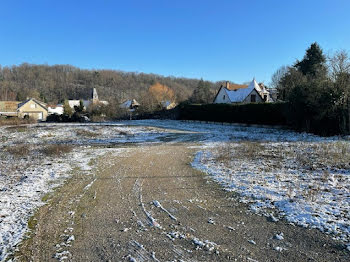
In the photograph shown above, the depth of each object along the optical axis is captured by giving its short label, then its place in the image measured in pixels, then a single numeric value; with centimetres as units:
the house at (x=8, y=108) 5919
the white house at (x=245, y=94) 4072
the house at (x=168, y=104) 5524
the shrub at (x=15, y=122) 3619
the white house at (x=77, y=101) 8418
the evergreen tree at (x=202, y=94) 5167
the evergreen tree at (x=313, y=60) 3372
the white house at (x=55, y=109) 7122
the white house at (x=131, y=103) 6566
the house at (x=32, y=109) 5794
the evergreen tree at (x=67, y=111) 4731
